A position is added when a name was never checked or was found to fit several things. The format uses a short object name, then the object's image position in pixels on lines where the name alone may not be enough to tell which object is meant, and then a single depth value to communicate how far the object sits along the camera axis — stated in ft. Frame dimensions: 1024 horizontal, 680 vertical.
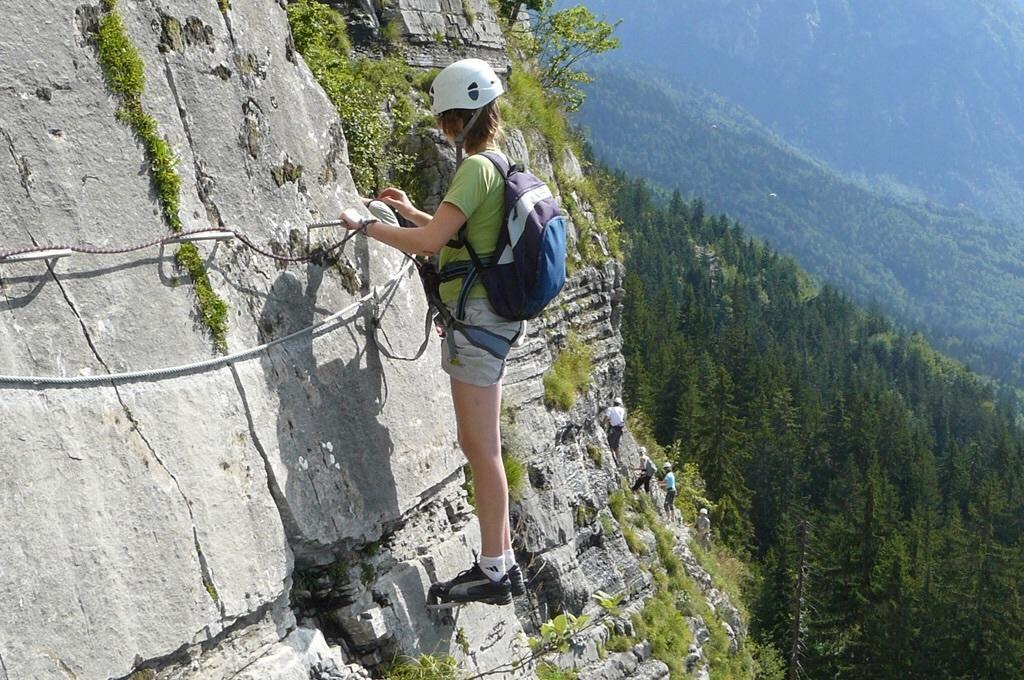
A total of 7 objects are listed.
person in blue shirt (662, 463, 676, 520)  86.89
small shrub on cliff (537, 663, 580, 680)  26.09
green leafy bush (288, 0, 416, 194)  29.86
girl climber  18.40
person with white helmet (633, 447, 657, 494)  74.90
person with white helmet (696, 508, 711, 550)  114.42
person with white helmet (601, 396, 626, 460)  69.97
